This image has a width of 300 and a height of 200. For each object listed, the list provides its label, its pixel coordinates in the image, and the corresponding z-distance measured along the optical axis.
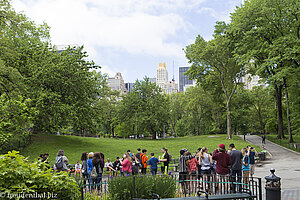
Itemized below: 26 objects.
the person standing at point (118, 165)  15.38
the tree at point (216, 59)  38.94
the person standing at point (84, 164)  11.52
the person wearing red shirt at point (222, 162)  9.87
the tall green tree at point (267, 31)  29.19
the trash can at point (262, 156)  24.12
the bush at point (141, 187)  7.20
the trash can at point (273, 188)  7.12
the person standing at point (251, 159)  12.93
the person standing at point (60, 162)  10.93
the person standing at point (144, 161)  13.80
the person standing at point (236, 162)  10.41
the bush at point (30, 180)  4.62
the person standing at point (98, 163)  11.03
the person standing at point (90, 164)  11.11
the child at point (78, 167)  15.77
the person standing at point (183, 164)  10.61
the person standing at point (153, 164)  13.28
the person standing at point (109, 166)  15.59
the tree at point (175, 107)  77.38
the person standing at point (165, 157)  13.10
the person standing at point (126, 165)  12.00
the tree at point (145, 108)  49.29
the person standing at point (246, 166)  11.84
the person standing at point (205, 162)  10.78
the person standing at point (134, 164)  13.06
